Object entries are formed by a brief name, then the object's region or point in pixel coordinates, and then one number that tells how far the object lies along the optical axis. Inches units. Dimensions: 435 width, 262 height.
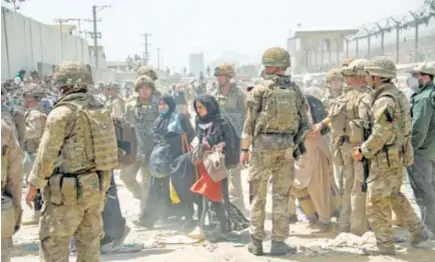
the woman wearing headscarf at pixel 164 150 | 277.4
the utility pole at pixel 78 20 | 2115.5
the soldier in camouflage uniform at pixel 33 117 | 281.3
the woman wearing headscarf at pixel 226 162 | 248.1
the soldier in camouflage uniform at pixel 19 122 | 208.8
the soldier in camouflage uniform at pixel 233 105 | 300.3
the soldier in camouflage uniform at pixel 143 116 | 299.0
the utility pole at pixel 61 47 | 1335.6
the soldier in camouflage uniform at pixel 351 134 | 239.9
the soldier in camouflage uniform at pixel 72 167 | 166.7
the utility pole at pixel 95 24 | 1967.3
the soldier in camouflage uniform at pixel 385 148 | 213.9
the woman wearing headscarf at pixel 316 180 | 269.7
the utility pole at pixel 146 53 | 3314.0
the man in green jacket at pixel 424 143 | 237.1
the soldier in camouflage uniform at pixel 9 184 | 151.8
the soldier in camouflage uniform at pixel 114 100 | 429.7
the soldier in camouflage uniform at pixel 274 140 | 225.9
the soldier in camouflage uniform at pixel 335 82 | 297.9
